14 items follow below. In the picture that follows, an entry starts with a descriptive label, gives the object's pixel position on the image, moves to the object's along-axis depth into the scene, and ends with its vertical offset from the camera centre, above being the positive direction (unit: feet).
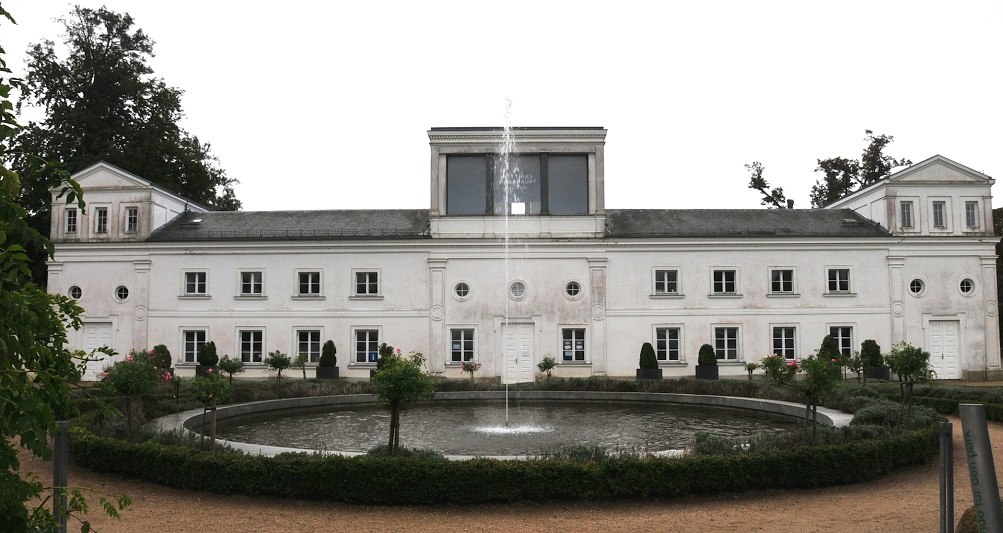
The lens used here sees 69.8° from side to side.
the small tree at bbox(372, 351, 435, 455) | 41.27 -3.82
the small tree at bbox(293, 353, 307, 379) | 93.97 -5.62
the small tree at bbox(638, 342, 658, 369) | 97.50 -5.80
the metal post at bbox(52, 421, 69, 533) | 19.38 -3.73
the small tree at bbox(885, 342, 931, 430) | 53.67 -3.62
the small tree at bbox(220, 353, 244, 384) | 79.05 -4.98
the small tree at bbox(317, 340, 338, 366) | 99.09 -5.03
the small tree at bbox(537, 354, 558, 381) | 91.71 -6.03
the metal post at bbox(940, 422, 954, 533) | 21.48 -4.77
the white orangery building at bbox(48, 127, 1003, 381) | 105.40 +5.34
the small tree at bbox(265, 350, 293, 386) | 86.63 -5.06
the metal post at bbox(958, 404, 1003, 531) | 11.93 -2.65
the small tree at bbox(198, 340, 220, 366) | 98.89 -5.04
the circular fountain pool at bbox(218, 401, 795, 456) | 50.44 -8.95
